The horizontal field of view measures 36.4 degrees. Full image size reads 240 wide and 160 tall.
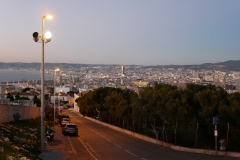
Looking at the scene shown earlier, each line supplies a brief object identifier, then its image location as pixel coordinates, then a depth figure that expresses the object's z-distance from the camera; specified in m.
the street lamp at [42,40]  21.42
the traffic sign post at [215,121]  23.00
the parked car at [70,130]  36.21
